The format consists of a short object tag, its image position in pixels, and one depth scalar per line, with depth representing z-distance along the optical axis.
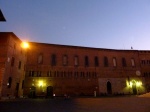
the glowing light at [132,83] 39.28
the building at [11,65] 25.67
